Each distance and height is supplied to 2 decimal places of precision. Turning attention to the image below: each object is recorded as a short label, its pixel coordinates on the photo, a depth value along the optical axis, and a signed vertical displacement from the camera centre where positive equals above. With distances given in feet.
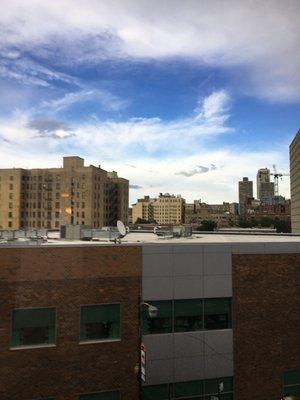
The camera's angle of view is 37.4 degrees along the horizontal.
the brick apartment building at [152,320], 64.85 -14.72
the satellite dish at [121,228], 81.25 -0.06
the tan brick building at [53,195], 559.79 +42.90
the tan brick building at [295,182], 509.76 +54.90
